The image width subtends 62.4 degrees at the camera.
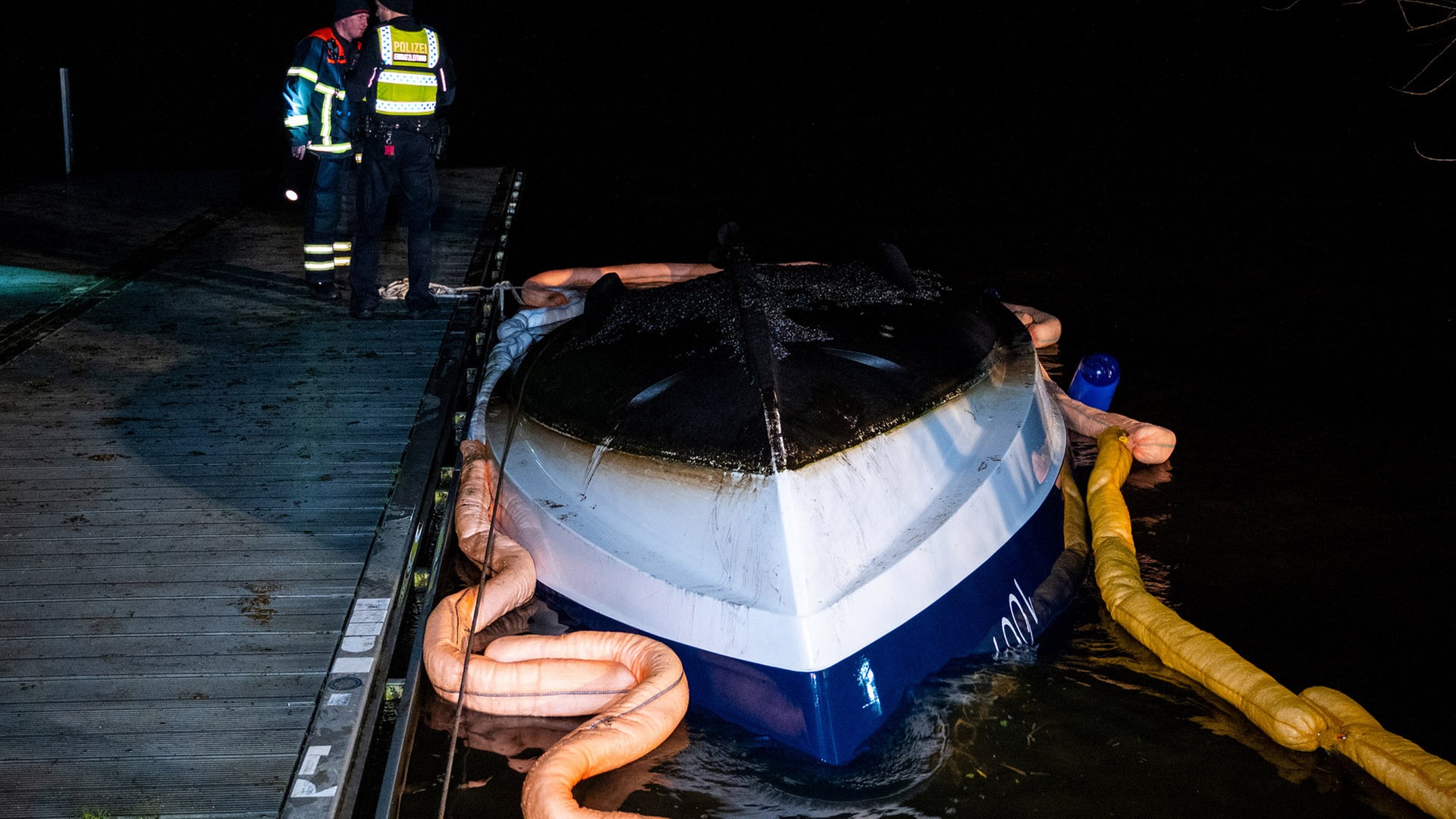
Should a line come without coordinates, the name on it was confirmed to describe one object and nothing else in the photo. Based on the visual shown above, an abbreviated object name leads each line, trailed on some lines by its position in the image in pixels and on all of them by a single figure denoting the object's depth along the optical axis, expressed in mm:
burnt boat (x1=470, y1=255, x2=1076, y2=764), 3637
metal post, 10711
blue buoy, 6426
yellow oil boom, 3367
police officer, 5730
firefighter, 6230
